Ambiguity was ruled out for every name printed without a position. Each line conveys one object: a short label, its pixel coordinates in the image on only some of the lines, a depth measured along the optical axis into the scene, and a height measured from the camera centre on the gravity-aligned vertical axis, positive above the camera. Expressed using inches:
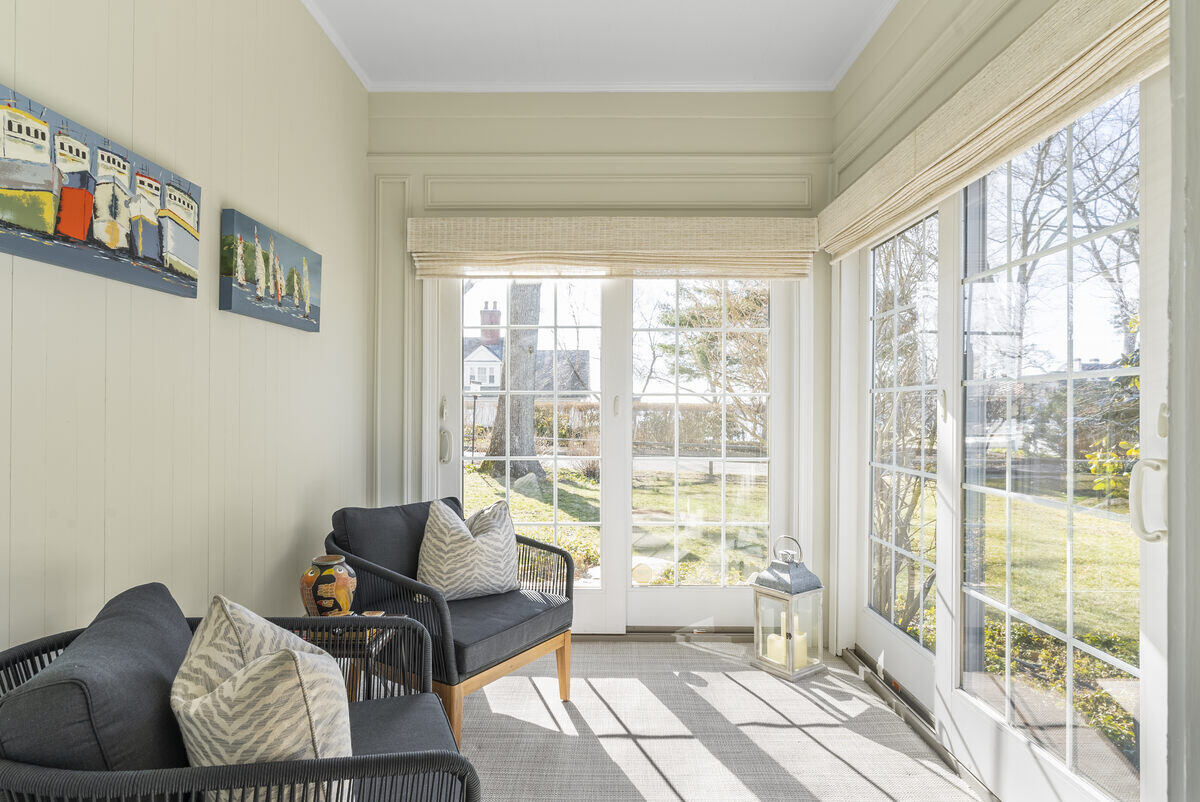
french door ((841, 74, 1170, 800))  58.1 -6.0
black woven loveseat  40.4 -25.5
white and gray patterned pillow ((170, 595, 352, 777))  44.6 -20.5
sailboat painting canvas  83.8 +17.8
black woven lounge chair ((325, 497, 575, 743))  86.0 -29.7
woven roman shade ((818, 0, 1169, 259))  57.4 +32.1
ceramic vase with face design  85.7 -23.7
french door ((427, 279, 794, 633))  137.9 -3.4
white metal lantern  113.6 -36.6
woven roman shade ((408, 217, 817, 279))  130.6 +31.7
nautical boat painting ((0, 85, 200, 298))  53.4 +18.0
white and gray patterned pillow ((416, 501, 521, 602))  103.1 -23.5
